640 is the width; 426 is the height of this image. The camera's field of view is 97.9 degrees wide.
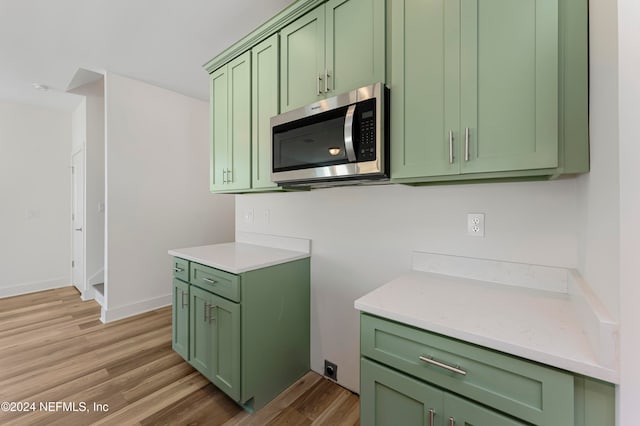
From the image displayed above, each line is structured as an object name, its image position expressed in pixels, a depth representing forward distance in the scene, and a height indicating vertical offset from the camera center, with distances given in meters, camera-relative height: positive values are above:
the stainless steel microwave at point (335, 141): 1.26 +0.36
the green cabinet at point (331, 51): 1.32 +0.84
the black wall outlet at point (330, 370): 1.90 -1.10
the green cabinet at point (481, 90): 0.92 +0.45
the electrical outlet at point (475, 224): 1.32 -0.07
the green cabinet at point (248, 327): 1.62 -0.75
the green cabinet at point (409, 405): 0.84 -0.64
